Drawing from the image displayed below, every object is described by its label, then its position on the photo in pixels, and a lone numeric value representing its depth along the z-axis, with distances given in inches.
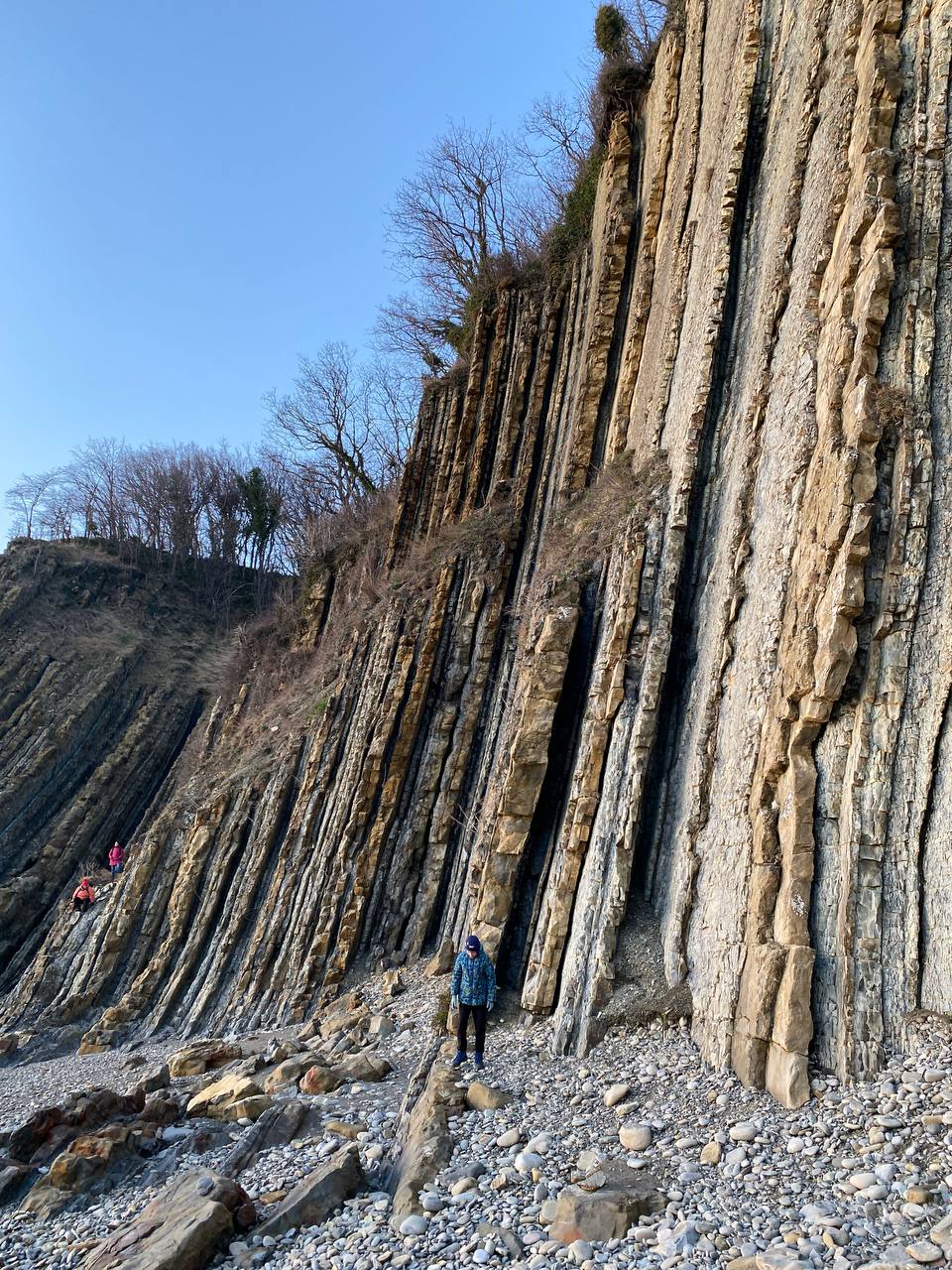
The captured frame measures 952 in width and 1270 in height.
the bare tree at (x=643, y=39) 666.2
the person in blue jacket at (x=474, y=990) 301.0
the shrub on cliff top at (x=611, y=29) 682.2
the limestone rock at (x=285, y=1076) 326.0
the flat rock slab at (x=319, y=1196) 209.6
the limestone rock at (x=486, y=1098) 256.8
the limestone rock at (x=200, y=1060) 410.0
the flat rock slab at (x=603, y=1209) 177.8
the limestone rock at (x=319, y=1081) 308.7
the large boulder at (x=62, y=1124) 301.1
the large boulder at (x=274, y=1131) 258.2
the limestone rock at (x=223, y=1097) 310.3
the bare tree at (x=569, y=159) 786.5
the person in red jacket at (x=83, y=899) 712.4
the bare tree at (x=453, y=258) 938.1
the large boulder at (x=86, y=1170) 263.4
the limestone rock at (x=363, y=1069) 317.4
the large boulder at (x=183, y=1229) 196.7
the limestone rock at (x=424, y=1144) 209.8
